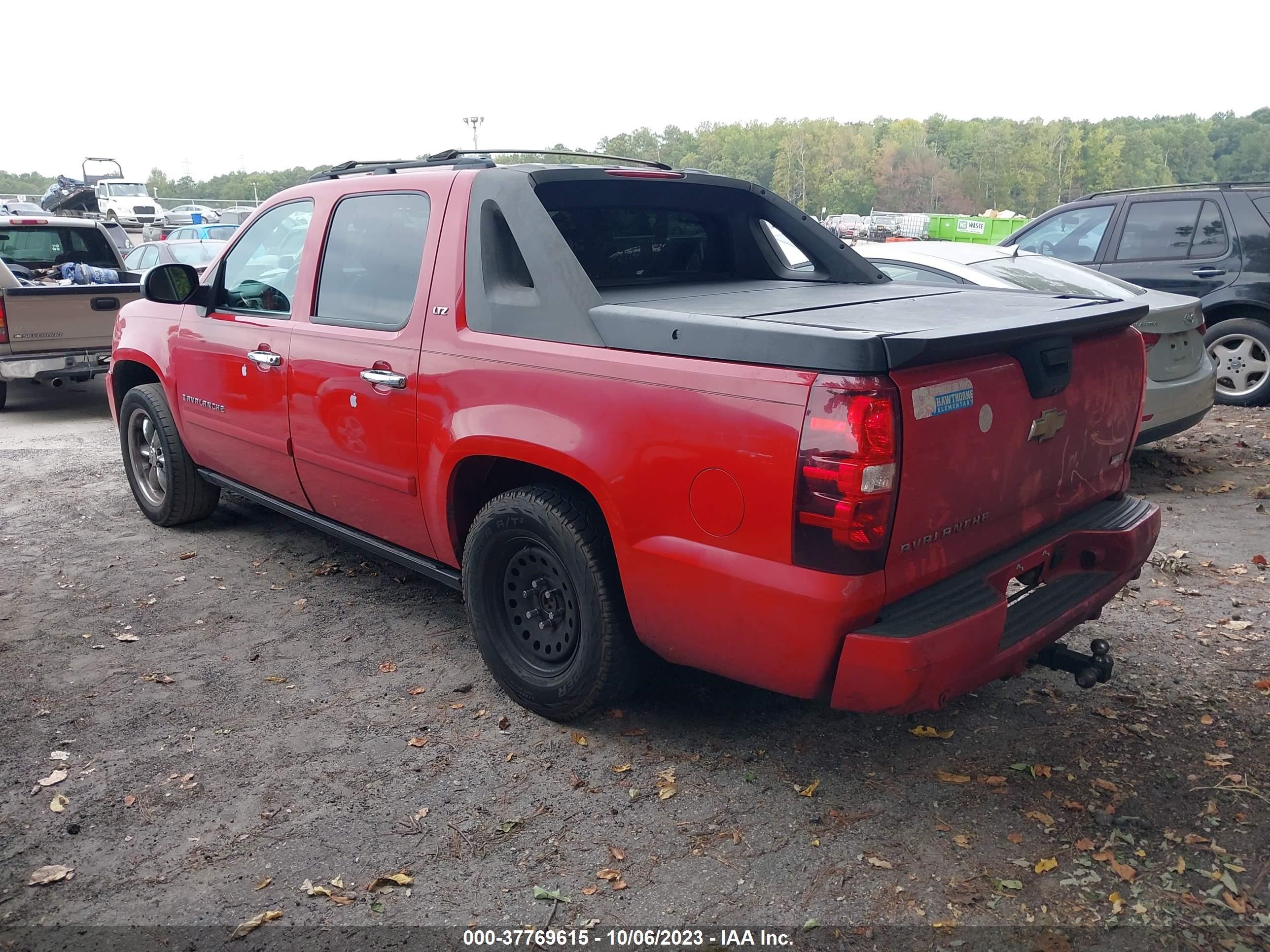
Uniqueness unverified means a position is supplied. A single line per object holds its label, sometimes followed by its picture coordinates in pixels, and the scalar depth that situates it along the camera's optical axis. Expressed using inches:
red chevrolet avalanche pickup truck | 104.3
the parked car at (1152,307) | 239.6
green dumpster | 1482.5
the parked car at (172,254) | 613.9
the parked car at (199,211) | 1558.8
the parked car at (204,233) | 922.1
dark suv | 333.7
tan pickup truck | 361.7
